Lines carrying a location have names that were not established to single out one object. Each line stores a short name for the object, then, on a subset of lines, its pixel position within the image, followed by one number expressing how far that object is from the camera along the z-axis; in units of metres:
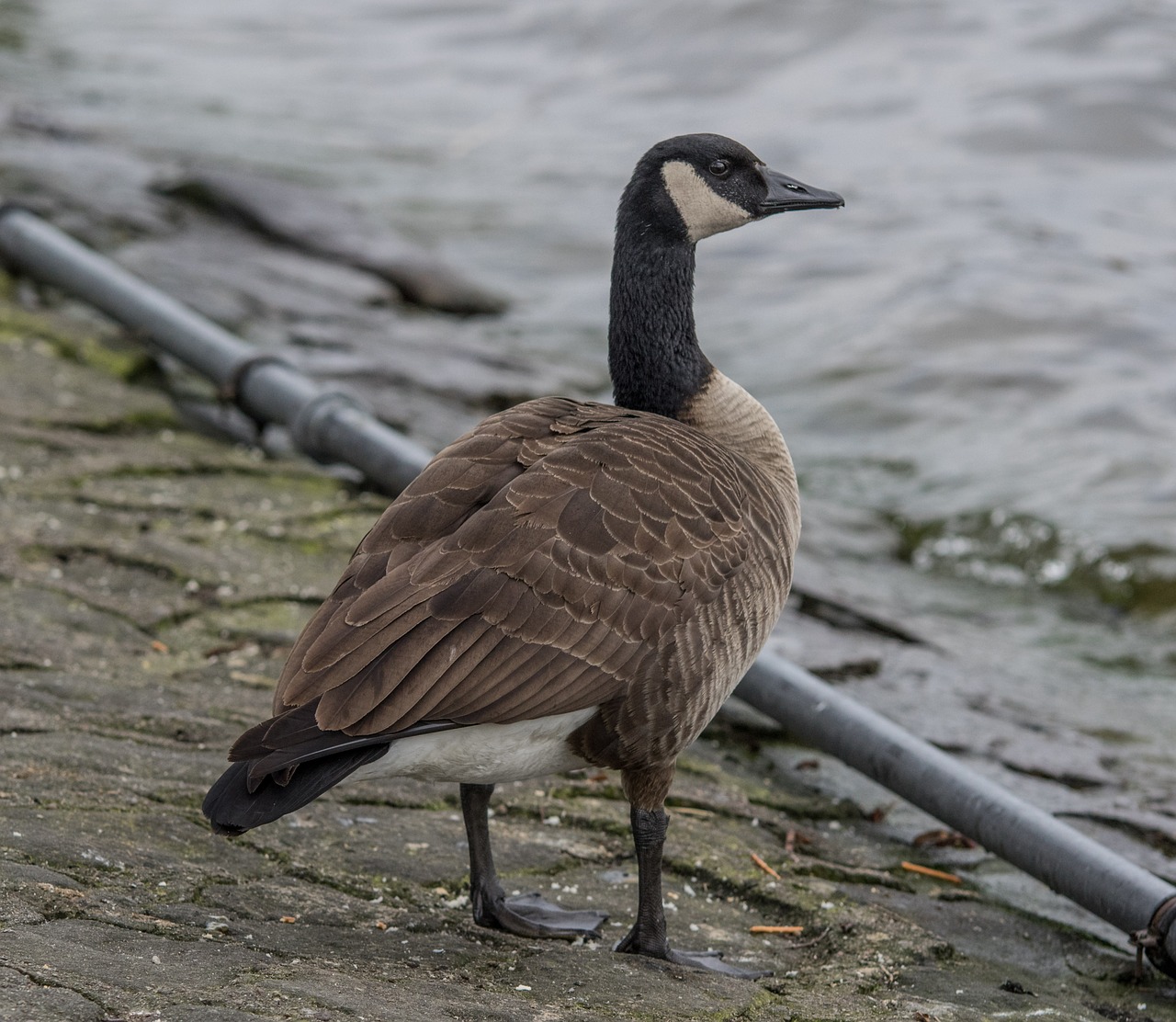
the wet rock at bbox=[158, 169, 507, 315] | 21.72
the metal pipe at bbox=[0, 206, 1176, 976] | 7.96
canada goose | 6.25
